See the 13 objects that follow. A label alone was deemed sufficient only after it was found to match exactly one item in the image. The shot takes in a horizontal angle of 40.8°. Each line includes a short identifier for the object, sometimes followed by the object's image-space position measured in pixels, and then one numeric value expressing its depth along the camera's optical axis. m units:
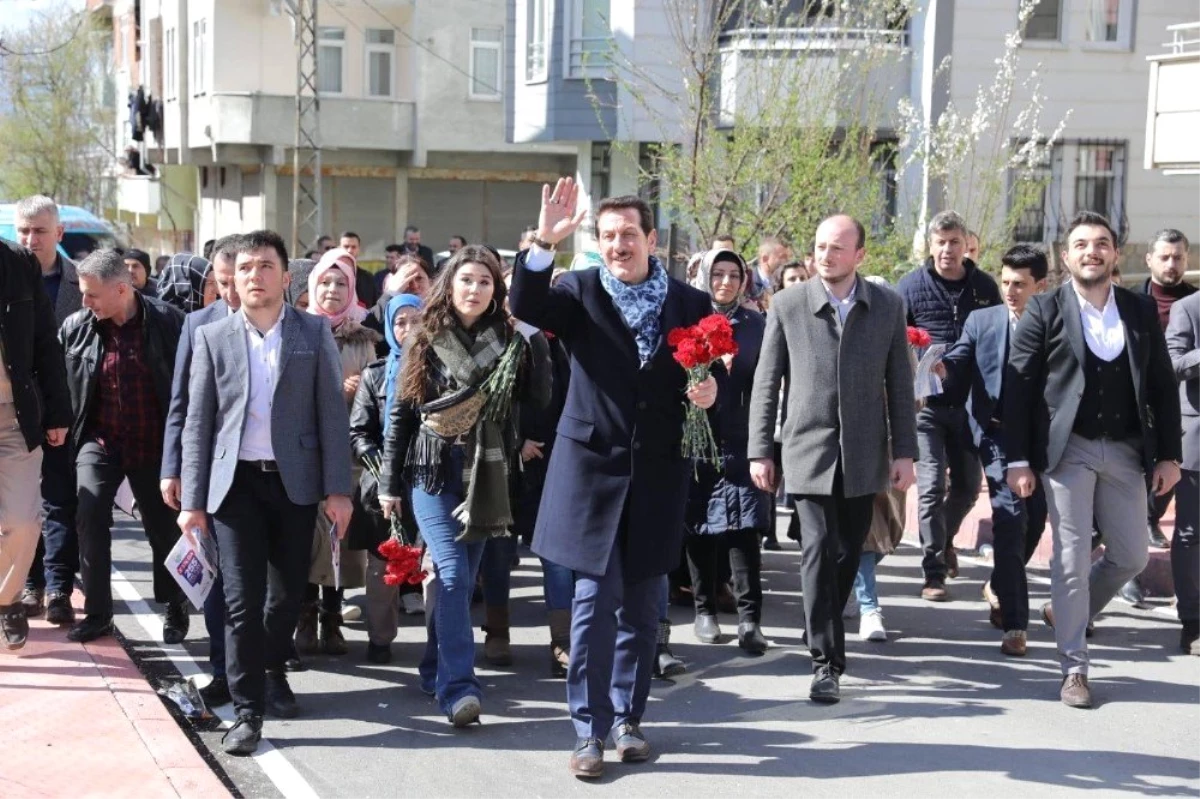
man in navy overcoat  6.65
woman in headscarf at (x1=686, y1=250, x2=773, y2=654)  8.80
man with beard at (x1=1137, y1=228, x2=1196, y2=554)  10.55
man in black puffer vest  9.98
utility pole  33.16
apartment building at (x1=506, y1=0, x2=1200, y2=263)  23.45
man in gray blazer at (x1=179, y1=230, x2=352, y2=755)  6.93
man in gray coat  7.66
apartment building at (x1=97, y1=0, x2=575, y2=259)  38.81
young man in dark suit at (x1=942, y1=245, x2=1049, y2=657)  8.75
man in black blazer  7.68
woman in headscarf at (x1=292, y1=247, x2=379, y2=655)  8.60
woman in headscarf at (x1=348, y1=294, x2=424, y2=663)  8.04
